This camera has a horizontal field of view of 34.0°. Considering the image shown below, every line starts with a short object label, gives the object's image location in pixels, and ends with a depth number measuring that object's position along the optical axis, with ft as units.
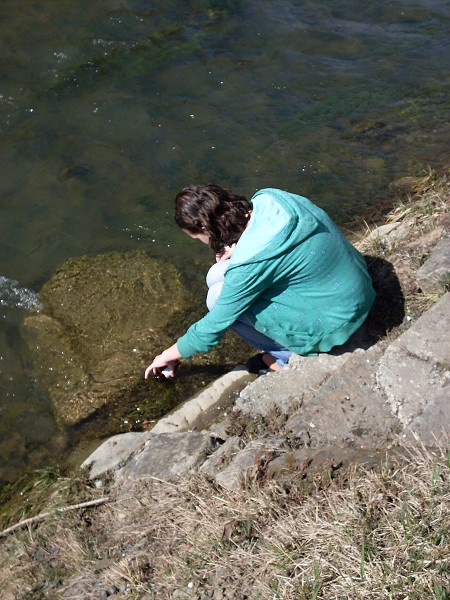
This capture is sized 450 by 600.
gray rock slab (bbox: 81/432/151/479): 12.73
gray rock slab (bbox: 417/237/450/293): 13.05
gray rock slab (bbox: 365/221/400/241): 15.76
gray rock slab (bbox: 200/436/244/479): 11.37
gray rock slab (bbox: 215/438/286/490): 10.62
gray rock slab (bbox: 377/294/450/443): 10.61
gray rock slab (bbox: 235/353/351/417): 12.76
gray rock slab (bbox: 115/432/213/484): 11.77
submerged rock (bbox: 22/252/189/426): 15.64
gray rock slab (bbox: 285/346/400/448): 11.13
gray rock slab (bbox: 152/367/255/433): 14.01
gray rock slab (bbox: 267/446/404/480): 10.23
